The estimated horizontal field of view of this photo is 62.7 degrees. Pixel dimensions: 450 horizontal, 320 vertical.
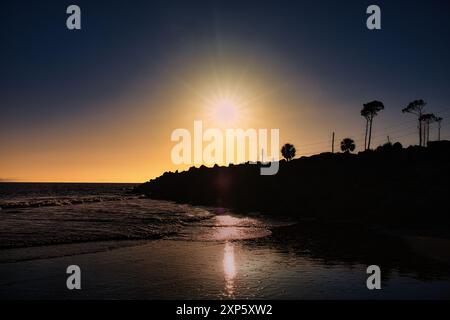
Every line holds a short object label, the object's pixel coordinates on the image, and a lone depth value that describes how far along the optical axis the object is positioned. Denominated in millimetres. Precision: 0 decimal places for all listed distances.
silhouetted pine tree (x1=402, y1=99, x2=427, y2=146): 77188
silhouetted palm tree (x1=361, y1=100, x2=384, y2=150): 79125
